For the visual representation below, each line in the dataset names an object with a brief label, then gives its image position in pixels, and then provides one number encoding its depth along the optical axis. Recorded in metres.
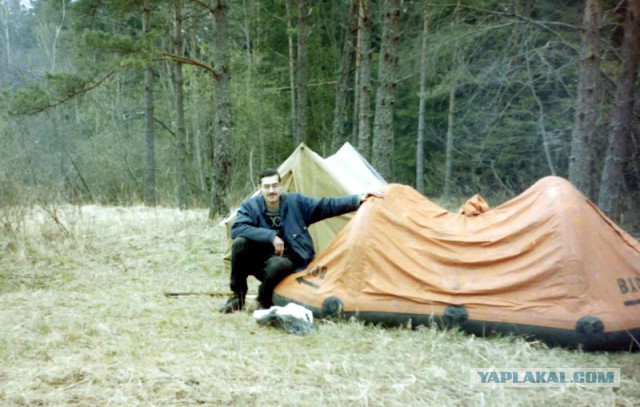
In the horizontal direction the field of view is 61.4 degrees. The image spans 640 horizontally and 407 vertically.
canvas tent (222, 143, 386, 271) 5.97
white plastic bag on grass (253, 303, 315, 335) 3.86
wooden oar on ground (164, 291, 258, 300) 5.22
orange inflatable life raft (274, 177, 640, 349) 3.48
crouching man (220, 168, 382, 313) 4.49
